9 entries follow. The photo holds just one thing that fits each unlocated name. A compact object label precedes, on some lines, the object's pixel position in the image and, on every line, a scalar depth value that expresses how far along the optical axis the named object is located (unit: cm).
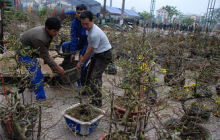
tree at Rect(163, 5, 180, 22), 3639
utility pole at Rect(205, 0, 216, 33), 1240
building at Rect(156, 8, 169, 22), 11975
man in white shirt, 321
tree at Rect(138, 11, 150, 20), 5088
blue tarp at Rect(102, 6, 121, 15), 3478
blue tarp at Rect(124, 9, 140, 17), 4050
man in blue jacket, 421
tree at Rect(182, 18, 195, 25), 5862
